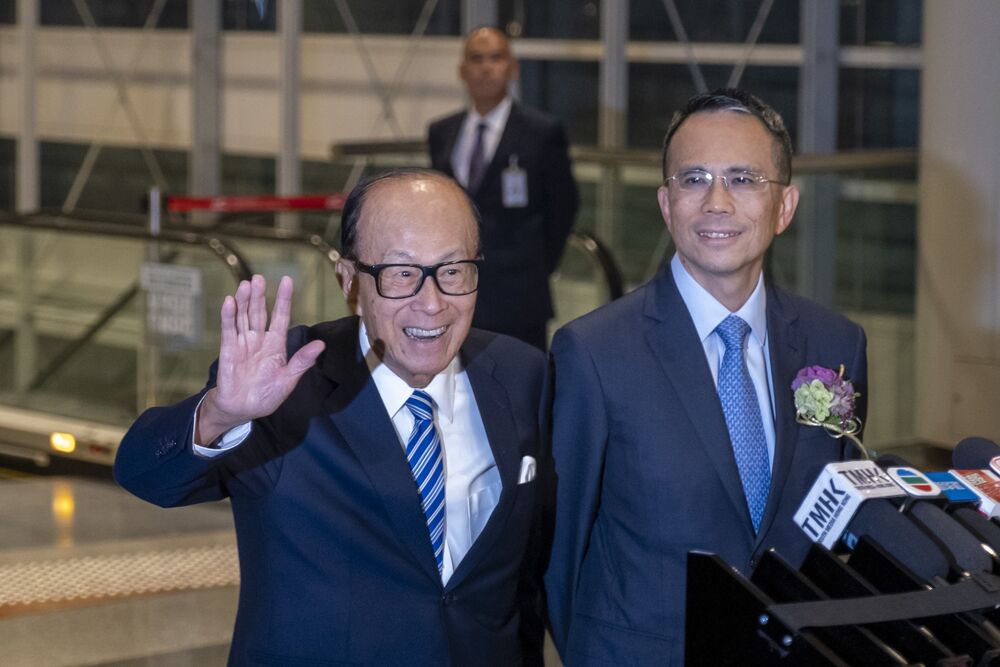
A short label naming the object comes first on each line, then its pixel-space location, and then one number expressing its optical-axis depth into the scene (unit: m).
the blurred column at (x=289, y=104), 11.98
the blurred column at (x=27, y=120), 13.62
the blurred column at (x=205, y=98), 12.50
